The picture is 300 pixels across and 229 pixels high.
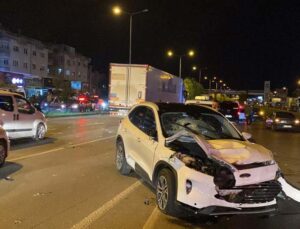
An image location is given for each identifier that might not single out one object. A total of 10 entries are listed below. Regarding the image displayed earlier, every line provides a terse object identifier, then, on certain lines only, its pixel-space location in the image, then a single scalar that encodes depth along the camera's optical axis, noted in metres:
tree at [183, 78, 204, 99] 77.11
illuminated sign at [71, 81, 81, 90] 108.88
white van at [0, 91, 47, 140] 16.32
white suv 7.04
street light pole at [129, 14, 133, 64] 42.05
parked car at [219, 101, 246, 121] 31.63
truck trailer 28.67
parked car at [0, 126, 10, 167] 11.81
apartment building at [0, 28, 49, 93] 79.94
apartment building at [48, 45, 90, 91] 104.06
